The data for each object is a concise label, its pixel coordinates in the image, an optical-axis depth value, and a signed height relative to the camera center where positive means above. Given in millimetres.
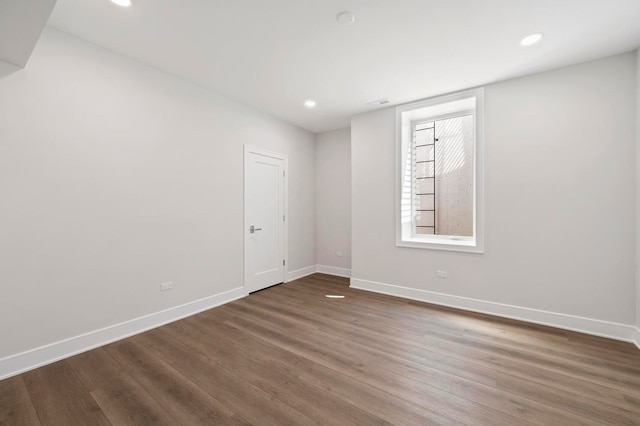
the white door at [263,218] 3994 -128
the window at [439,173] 3609 +577
